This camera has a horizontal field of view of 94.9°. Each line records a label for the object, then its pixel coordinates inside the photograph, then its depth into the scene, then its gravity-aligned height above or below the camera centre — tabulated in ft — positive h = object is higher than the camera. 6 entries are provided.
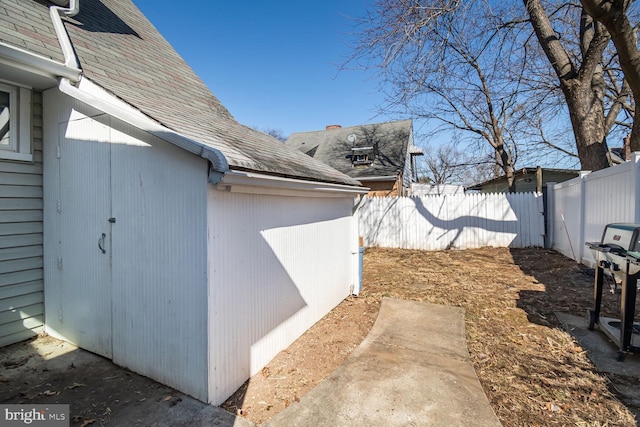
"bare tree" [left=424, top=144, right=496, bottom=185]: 110.11 +15.92
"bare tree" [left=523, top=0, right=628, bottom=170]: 24.54 +10.46
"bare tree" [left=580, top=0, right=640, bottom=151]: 17.33 +11.33
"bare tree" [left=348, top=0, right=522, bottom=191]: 21.36 +14.52
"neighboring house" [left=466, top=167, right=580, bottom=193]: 45.94 +5.90
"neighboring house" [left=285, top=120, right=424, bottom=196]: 52.65 +12.10
